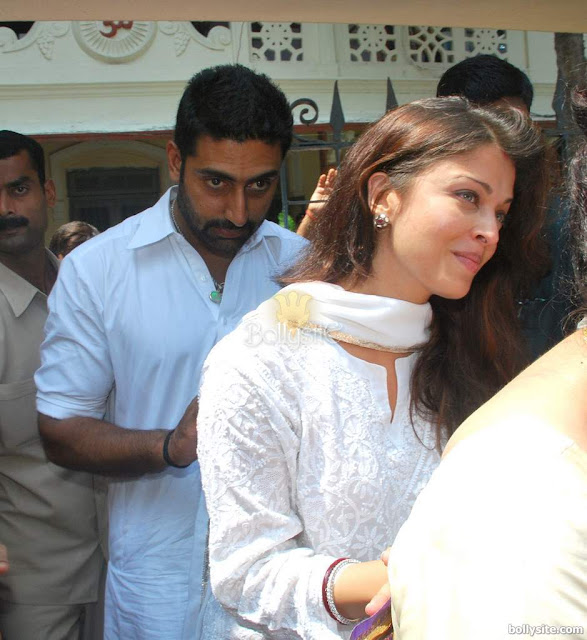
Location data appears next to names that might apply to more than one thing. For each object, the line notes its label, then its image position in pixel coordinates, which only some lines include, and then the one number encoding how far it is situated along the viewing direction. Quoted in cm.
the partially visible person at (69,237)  515
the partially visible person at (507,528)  82
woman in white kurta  149
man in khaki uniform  246
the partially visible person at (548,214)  220
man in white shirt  205
